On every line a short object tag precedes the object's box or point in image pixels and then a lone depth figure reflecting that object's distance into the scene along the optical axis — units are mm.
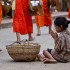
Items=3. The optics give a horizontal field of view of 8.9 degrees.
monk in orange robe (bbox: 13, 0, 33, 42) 12008
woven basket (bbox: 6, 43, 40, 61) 8484
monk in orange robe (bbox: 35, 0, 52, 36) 16000
